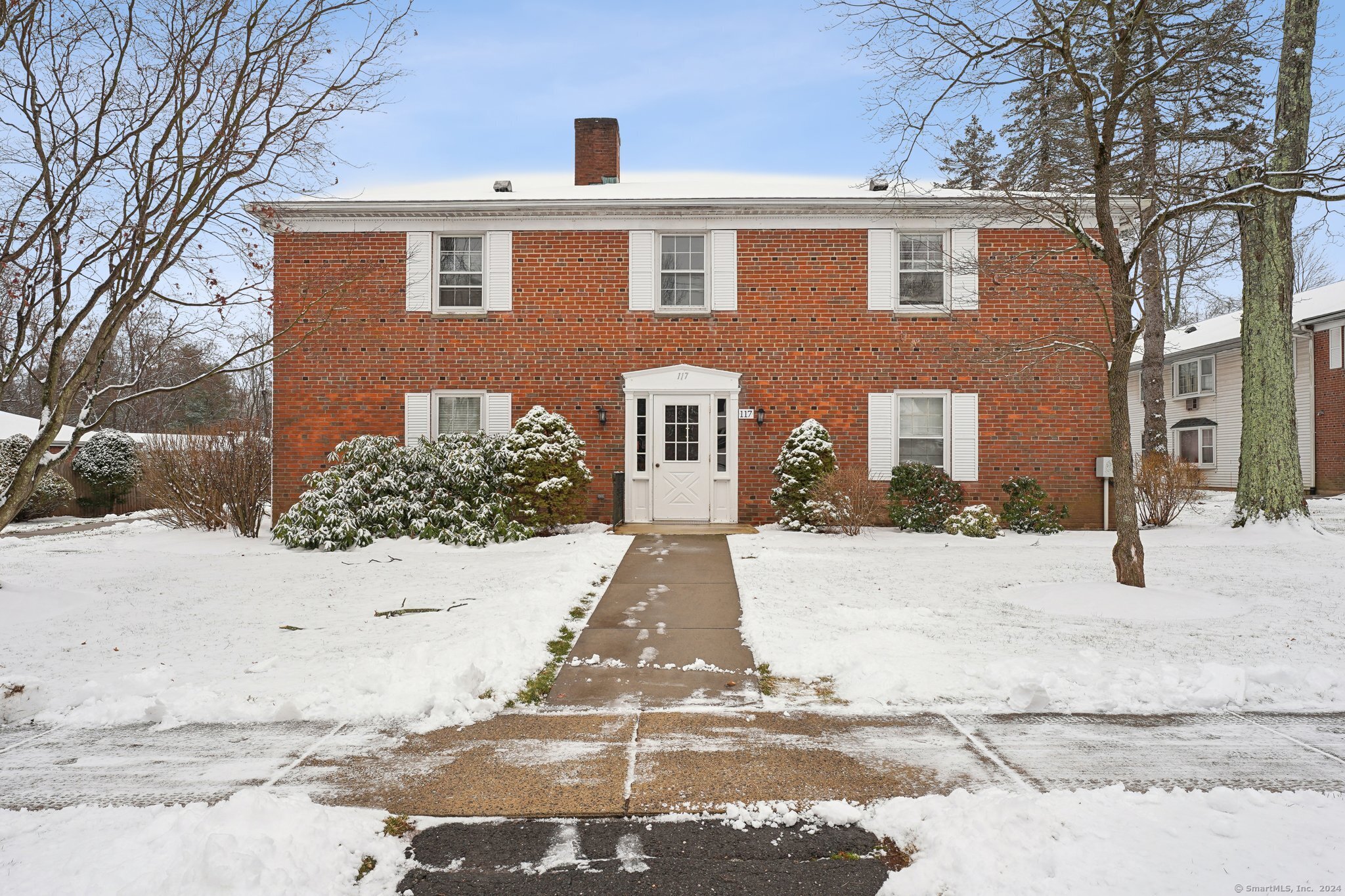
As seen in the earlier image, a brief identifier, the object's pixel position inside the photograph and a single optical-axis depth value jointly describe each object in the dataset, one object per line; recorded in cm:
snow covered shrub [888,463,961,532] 1278
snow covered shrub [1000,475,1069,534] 1287
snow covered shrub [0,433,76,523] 1725
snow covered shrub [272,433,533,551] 1158
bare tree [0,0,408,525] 586
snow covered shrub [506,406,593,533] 1225
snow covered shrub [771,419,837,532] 1273
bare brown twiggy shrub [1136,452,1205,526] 1335
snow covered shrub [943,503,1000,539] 1240
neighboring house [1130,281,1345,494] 2145
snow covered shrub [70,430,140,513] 1870
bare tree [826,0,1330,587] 699
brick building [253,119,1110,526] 1369
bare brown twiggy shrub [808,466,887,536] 1235
